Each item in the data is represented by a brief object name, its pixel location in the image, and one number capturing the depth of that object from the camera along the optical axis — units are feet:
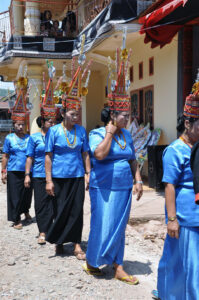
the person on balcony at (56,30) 43.70
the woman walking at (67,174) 12.34
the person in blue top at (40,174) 14.58
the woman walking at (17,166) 17.08
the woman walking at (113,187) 9.96
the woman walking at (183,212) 7.55
